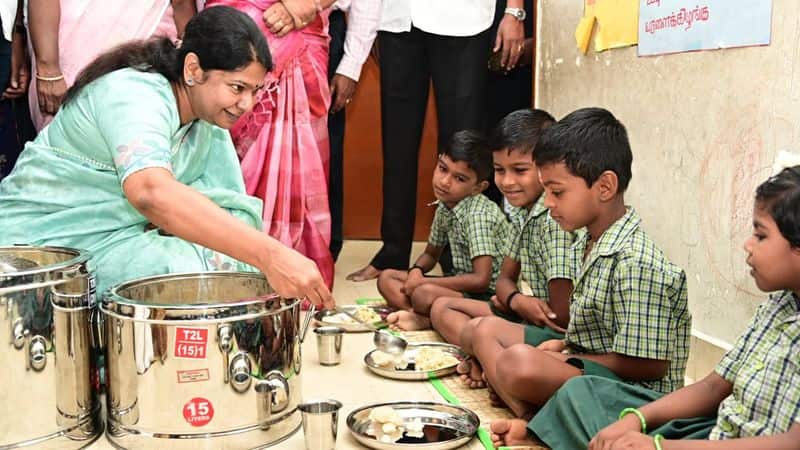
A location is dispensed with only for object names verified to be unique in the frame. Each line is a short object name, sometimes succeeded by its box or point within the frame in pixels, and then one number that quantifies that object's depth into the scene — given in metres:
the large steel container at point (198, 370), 1.58
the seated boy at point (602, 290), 1.64
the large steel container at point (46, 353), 1.58
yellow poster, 2.41
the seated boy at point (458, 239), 2.54
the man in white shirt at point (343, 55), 3.08
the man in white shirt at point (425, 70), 3.00
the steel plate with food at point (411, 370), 2.12
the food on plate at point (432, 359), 2.15
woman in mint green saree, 1.80
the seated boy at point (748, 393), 1.24
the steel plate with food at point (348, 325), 2.59
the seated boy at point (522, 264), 2.03
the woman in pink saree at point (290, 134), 2.81
